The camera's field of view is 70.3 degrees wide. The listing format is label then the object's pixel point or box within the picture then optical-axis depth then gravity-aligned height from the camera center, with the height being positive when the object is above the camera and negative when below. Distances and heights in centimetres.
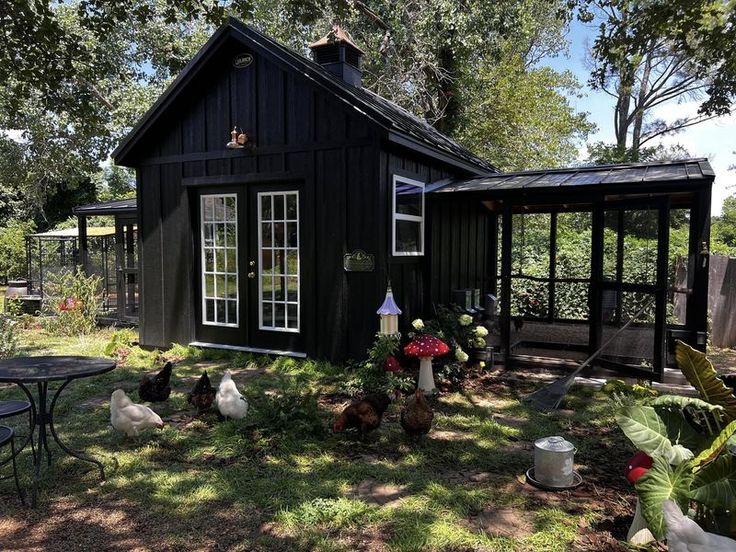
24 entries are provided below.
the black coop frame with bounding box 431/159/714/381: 542 +13
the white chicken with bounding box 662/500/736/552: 185 -104
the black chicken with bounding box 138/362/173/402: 485 -131
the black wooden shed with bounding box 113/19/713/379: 577 +45
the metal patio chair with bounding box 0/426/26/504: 284 -107
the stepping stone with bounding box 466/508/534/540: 279 -151
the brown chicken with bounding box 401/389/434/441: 395 -127
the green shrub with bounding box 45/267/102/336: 909 -103
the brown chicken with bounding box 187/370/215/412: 464 -132
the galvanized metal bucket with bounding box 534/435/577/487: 327 -135
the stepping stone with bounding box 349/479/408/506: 317 -153
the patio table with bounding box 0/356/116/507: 306 -77
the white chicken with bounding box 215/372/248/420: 446 -132
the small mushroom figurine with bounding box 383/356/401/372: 556 -124
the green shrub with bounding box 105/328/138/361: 735 -143
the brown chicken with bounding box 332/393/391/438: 398 -129
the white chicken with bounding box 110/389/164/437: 388 -127
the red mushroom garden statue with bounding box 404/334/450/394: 538 -107
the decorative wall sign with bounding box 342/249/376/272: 612 -15
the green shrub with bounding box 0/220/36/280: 1764 -23
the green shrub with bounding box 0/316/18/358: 716 -129
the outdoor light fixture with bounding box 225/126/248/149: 675 +140
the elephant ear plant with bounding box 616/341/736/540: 221 -93
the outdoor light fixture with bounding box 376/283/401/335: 573 -75
